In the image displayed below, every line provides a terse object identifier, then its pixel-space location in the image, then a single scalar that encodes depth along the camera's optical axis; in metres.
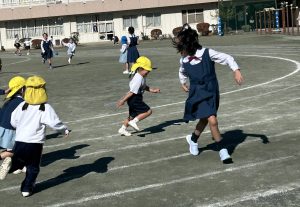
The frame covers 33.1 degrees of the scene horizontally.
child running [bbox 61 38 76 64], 29.78
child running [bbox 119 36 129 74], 21.00
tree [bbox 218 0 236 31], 58.56
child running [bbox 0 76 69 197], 6.04
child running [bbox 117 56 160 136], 8.98
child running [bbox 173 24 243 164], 6.91
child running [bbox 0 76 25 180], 7.18
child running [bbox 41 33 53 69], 27.33
